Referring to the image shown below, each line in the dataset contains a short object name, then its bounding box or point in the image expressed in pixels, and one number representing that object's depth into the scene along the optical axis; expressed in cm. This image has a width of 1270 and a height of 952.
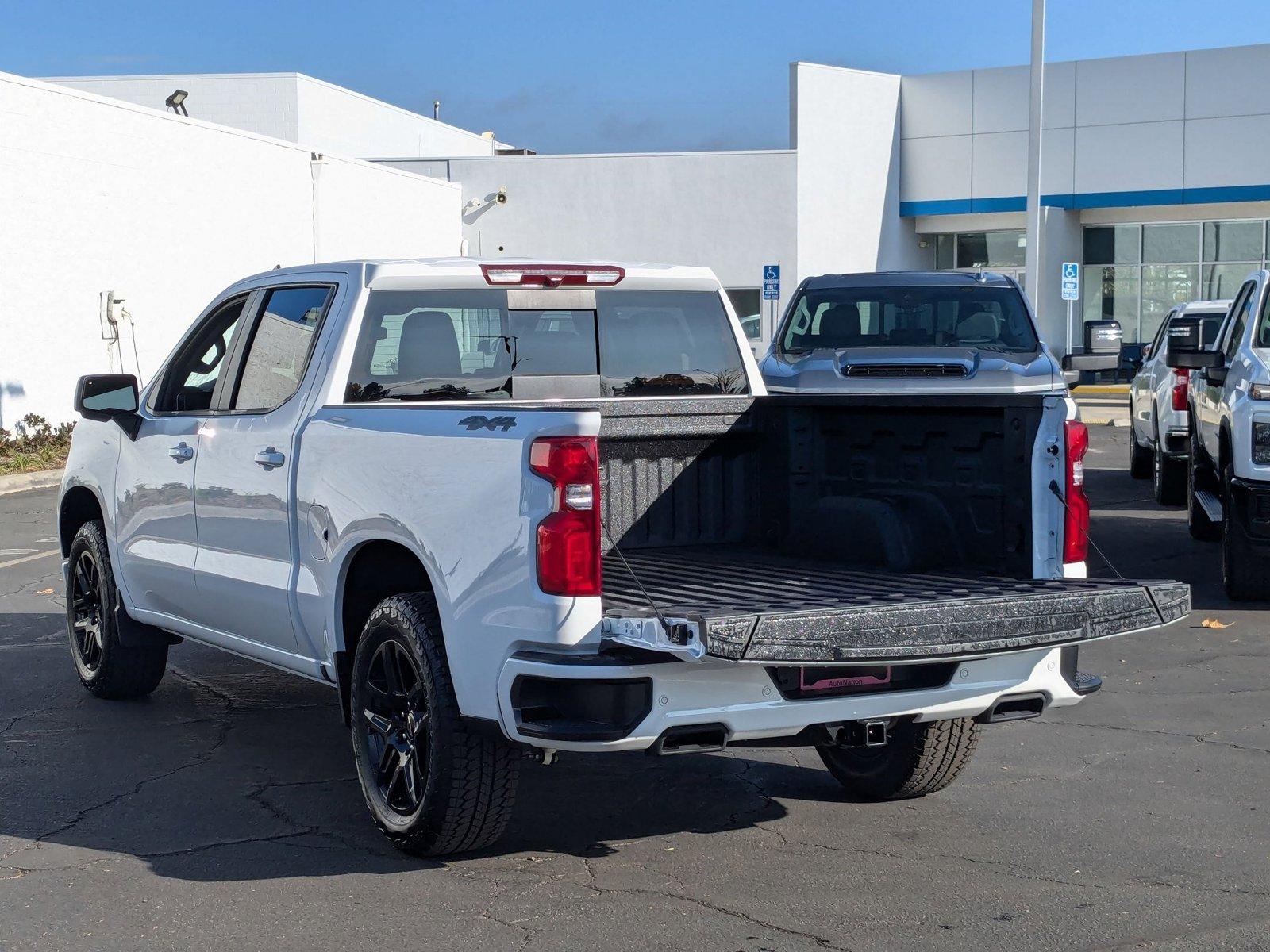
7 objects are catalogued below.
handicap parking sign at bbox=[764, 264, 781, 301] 3375
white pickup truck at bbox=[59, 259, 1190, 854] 464
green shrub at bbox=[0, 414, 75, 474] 2047
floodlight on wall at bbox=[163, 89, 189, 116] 3262
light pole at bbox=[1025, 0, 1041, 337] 2450
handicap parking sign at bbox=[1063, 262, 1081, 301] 2788
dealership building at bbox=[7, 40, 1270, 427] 3662
